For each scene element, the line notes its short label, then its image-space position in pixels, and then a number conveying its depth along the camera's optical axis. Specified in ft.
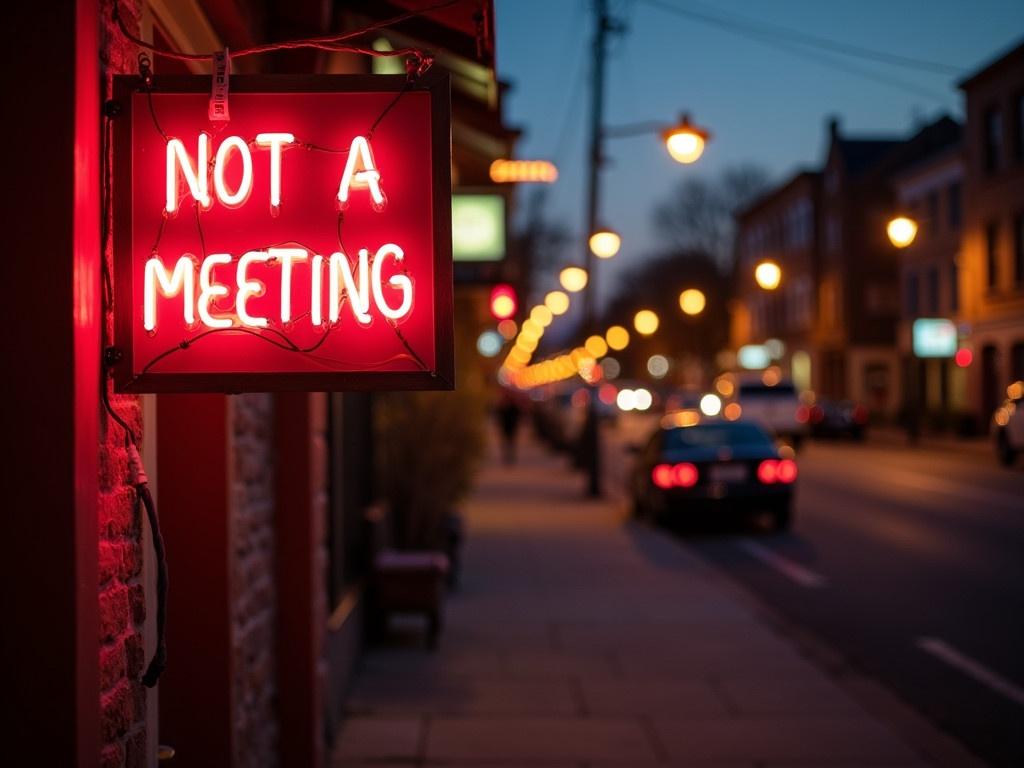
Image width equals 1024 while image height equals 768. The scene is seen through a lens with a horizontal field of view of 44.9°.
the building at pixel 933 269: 144.46
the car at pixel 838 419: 134.10
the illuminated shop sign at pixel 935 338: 142.20
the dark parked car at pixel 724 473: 53.57
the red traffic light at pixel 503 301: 63.15
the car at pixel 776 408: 112.06
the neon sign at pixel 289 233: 10.77
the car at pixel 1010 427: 86.76
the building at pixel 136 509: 8.61
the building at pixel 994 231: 121.80
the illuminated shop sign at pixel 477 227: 40.63
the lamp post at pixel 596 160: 73.20
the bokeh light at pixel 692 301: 95.14
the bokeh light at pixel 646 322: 123.75
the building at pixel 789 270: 203.82
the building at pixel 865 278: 185.47
